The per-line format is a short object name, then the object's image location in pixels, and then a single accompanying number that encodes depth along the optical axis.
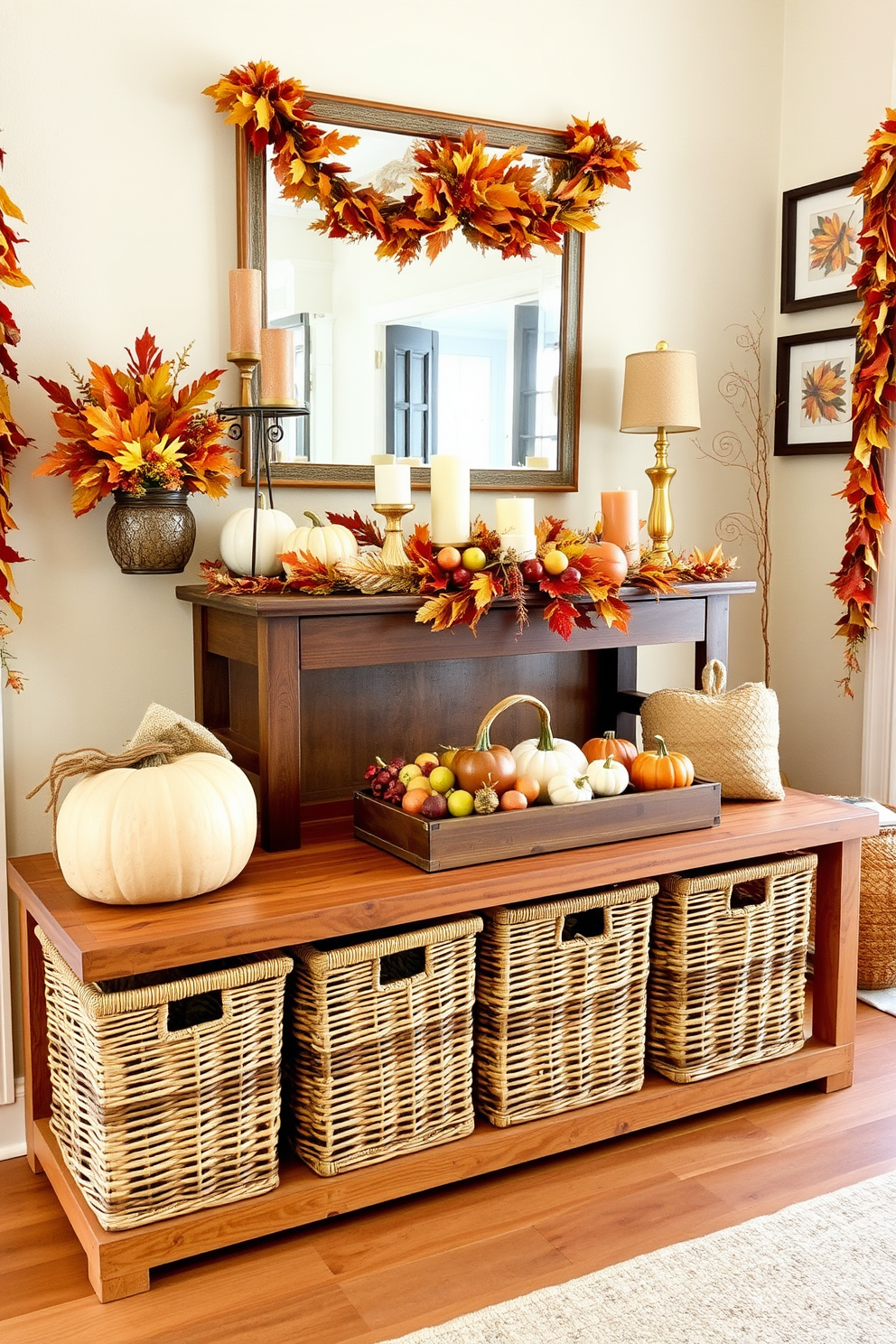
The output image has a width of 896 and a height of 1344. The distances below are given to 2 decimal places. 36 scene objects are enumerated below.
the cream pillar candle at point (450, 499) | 2.31
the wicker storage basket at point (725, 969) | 2.34
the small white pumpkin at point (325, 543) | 2.26
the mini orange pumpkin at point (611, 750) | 2.38
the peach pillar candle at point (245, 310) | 2.34
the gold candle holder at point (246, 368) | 2.36
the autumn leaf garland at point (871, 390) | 2.91
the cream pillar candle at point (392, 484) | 2.32
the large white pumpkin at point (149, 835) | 1.84
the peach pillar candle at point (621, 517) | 2.58
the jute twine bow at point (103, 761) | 1.97
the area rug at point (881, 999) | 2.94
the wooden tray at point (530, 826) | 2.09
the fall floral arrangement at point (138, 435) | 2.19
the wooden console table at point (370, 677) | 2.17
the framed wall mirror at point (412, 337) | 2.52
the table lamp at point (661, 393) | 2.85
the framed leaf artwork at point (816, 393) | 3.21
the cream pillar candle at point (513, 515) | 2.33
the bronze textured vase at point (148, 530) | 2.27
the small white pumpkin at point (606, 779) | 2.29
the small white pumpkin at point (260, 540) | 2.32
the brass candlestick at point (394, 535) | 2.33
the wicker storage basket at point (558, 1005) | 2.14
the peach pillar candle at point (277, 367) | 2.24
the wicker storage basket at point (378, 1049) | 1.96
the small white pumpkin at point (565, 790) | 2.21
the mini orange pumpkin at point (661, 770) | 2.34
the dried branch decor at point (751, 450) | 3.31
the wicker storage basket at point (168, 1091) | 1.79
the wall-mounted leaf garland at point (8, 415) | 2.10
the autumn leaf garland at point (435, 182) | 2.39
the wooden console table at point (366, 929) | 1.82
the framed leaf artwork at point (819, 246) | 3.15
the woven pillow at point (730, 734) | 2.54
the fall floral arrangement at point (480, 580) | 2.21
